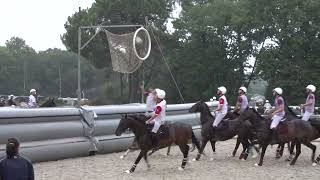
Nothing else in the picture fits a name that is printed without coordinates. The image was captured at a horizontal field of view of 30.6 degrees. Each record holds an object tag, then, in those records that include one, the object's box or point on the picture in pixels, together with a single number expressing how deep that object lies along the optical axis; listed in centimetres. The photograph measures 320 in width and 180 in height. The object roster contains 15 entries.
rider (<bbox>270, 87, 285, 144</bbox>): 1753
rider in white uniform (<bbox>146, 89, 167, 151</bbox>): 1567
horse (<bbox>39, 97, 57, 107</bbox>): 2538
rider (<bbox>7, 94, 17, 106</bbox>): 3031
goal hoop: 2472
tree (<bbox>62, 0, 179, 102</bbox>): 5609
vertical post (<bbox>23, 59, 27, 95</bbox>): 8368
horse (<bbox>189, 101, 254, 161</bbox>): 1891
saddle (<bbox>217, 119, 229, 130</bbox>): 1898
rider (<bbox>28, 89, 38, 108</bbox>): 2569
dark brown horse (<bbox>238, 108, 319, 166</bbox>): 1742
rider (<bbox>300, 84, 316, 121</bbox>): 1850
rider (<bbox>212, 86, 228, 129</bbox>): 1897
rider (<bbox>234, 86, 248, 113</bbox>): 1939
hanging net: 2522
